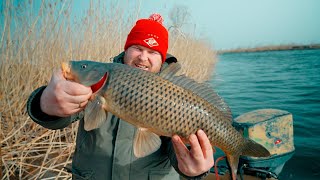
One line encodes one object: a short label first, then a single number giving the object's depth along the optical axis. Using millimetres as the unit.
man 1497
